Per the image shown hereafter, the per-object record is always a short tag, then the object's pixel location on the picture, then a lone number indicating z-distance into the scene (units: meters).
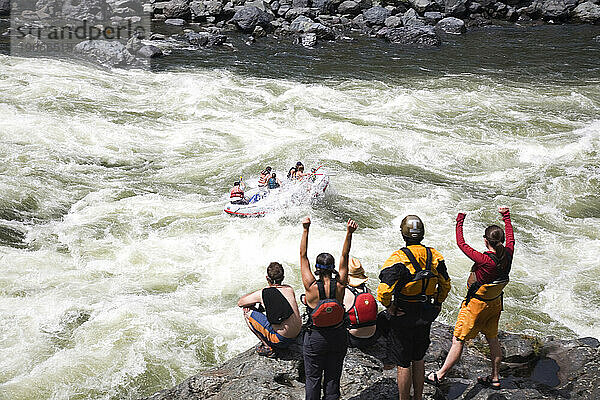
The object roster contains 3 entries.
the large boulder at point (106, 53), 22.67
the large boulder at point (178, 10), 31.19
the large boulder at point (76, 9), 31.38
